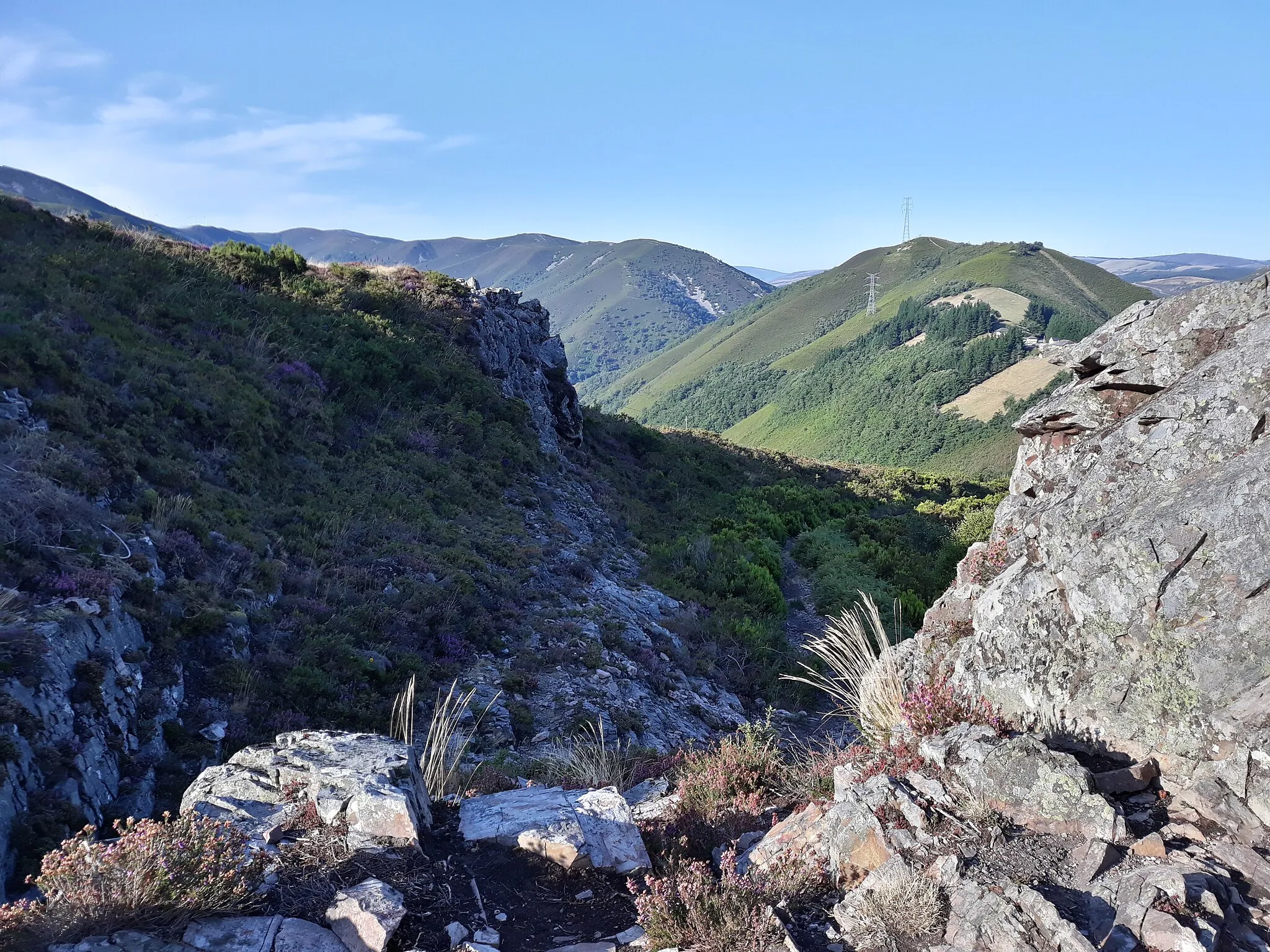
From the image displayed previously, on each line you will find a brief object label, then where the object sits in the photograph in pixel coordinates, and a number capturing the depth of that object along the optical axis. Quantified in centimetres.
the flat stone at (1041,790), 386
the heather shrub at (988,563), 591
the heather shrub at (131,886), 328
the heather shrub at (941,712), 483
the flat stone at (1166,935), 298
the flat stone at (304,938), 347
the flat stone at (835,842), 403
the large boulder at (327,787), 443
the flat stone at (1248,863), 335
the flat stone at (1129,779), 407
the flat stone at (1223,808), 365
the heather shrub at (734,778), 527
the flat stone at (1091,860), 355
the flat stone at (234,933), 342
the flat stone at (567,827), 454
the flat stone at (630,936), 391
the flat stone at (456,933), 376
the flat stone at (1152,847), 361
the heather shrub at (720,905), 357
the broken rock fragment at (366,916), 355
